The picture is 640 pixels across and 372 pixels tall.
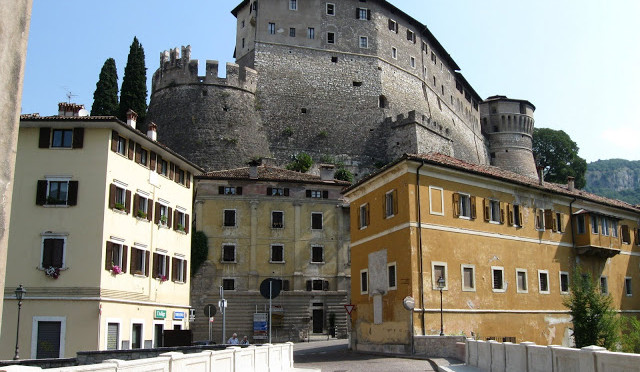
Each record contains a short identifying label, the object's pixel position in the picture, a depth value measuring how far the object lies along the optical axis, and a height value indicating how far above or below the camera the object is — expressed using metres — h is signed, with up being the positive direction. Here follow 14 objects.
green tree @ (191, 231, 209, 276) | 45.41 +3.51
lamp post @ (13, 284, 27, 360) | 24.61 +0.16
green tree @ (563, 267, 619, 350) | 28.08 -0.93
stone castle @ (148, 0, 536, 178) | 64.81 +22.27
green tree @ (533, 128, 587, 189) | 101.50 +22.77
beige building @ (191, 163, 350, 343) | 45.72 +3.65
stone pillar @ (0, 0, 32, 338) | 4.99 +1.63
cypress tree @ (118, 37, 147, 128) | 65.31 +21.73
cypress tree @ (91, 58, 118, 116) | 62.71 +20.29
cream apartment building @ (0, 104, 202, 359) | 26.89 +2.62
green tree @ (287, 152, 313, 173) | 62.31 +13.14
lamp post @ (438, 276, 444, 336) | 26.20 +0.63
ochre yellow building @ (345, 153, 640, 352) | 28.20 +2.28
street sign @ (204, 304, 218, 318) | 27.74 -0.49
